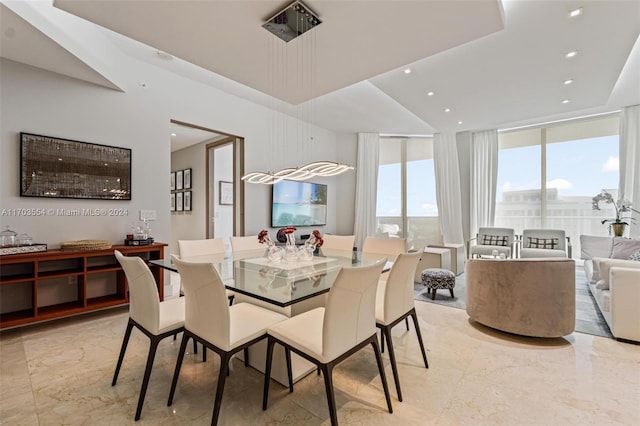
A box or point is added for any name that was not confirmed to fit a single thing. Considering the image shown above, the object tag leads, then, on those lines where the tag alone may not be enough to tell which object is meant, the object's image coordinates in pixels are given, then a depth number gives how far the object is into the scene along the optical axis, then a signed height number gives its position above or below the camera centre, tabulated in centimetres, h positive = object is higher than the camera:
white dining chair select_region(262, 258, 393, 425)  145 -68
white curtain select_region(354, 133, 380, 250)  661 +61
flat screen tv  535 +14
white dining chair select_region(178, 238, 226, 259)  287 -40
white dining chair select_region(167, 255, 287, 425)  148 -64
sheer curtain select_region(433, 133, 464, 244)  624 +56
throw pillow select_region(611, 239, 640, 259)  365 -45
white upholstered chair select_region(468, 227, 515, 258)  542 -59
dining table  170 -47
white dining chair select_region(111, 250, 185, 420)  170 -66
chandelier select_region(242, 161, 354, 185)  318 +46
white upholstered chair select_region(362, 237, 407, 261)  308 -38
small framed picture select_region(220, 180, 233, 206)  590 +36
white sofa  245 -74
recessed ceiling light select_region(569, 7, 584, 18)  245 +173
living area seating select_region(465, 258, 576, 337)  250 -74
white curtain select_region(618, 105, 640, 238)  491 +95
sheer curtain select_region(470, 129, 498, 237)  611 +74
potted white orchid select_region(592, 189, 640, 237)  470 +8
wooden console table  268 -80
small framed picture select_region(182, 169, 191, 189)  636 +69
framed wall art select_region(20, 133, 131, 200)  286 +43
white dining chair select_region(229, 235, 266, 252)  336 -40
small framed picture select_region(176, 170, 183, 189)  661 +71
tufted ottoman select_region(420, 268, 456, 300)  375 -90
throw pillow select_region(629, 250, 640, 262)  323 -48
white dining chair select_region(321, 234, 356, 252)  353 -39
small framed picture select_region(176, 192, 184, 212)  656 +18
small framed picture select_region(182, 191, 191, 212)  636 +20
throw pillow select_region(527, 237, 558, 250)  525 -55
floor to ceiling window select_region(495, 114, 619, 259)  540 +76
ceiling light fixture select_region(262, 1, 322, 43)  211 +147
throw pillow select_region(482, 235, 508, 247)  562 -54
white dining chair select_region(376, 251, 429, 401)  187 -61
